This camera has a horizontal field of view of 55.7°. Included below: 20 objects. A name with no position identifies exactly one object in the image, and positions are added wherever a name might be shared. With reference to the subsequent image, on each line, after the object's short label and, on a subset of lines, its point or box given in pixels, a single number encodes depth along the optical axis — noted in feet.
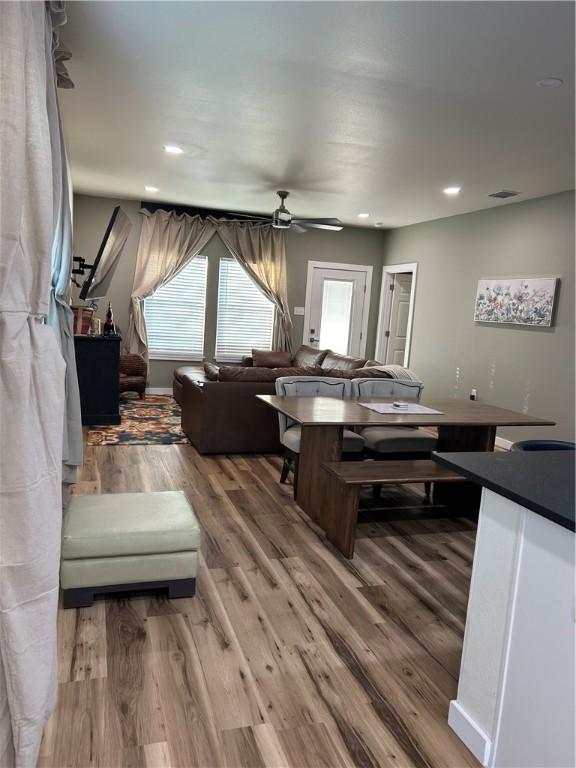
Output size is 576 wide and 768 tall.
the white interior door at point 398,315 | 28.63
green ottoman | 7.75
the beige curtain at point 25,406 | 4.84
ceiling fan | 19.67
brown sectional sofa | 15.81
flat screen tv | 17.44
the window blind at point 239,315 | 27.04
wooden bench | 10.12
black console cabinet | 18.30
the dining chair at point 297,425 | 13.00
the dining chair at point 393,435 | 13.20
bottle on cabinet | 20.13
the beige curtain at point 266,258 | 26.50
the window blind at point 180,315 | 26.08
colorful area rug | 17.28
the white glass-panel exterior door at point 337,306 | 28.55
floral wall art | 18.13
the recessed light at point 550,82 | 9.55
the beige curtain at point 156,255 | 25.11
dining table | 10.89
